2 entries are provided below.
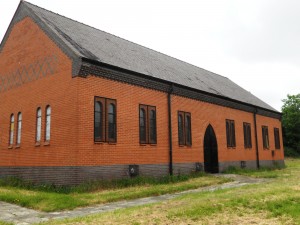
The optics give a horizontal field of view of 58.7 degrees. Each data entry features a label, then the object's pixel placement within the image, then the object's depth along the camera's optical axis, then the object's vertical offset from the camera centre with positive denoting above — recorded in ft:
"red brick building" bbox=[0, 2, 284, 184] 37.66 +6.75
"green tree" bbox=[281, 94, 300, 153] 141.59 +12.46
